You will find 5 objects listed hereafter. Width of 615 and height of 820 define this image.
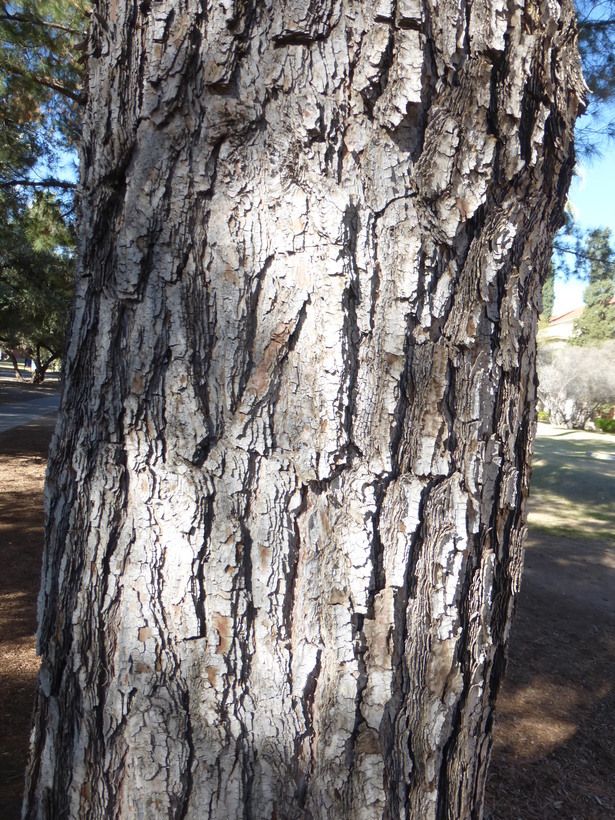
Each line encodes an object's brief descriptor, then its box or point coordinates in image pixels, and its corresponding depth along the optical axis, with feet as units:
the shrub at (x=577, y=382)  95.30
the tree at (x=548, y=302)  160.35
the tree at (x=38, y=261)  26.78
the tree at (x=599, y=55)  20.67
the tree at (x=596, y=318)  123.44
